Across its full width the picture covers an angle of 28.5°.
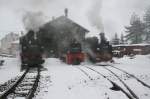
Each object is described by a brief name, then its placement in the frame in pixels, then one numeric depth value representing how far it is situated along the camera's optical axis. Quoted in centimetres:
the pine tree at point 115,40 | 7188
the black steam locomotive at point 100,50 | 2780
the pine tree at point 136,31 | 7400
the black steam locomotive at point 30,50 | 2545
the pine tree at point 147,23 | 7149
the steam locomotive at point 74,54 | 2733
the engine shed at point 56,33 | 4334
